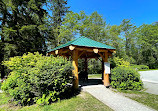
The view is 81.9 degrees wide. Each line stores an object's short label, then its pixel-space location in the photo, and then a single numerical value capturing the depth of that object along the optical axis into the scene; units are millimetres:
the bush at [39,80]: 3518
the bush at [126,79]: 5418
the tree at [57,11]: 17312
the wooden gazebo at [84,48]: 4939
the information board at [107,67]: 5715
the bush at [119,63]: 6456
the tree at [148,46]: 26375
